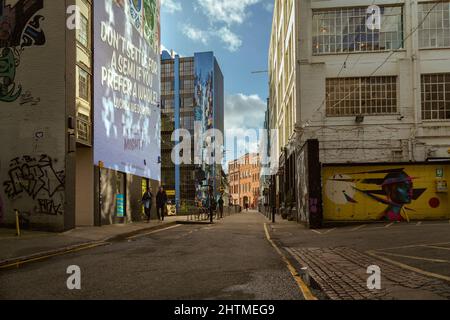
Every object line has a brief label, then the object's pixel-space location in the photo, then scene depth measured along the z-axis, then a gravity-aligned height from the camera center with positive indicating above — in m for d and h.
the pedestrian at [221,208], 37.47 -1.98
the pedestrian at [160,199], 25.45 -0.87
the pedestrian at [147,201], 23.86 -0.88
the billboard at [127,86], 20.62 +4.98
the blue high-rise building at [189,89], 96.62 +19.28
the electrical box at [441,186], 21.00 -0.24
